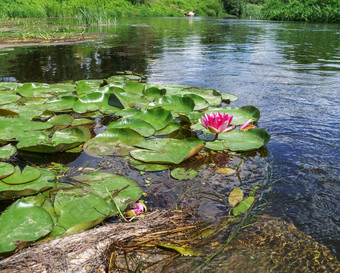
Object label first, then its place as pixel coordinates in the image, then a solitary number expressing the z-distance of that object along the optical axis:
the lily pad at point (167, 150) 1.50
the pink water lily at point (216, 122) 1.64
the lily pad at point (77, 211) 1.01
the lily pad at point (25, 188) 1.19
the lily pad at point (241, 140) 1.64
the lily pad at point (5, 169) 1.27
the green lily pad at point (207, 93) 2.36
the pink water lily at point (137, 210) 1.13
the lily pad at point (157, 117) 1.92
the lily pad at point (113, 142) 1.62
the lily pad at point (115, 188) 1.17
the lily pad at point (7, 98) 2.27
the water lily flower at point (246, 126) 1.80
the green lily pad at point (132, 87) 2.54
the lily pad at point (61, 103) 2.20
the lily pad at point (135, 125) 1.84
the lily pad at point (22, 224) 0.92
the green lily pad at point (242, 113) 1.98
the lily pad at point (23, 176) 1.25
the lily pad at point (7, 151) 1.49
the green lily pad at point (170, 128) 1.86
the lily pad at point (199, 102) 2.21
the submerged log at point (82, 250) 0.81
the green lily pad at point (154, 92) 2.45
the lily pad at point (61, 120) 1.93
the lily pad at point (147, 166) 1.47
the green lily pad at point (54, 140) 1.57
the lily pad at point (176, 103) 2.13
